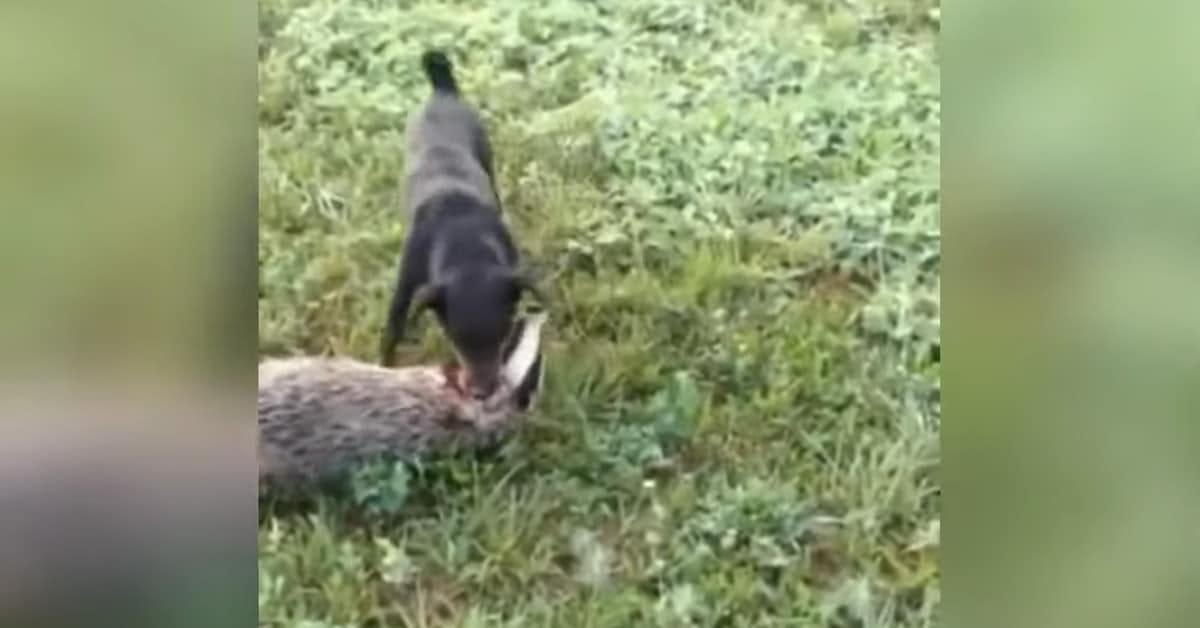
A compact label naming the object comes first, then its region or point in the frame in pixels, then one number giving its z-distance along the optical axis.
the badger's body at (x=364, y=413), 1.66
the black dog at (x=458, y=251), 1.70
